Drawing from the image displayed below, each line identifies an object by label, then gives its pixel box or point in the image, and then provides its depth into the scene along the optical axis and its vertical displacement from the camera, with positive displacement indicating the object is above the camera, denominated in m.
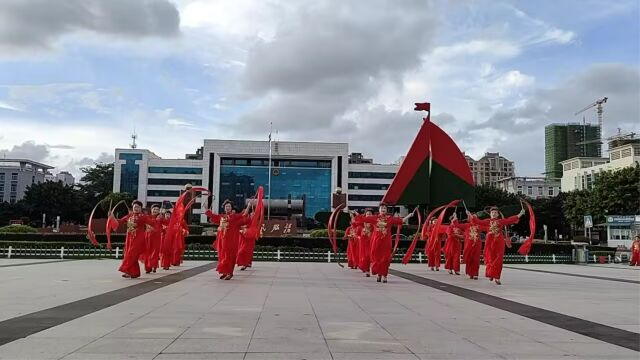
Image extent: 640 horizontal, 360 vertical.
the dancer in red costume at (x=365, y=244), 13.69 -0.45
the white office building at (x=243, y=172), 84.88 +8.73
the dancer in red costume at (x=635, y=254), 25.05 -0.92
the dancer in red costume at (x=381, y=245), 12.78 -0.42
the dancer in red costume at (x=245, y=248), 13.72 -0.67
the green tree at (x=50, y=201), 64.38 +2.29
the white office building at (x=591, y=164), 67.00 +10.00
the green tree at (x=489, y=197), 67.19 +4.52
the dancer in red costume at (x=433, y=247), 17.44 -0.59
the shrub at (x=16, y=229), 27.56 -0.56
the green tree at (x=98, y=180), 85.32 +6.82
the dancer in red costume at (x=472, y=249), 14.39 -0.51
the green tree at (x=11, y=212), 66.06 +0.86
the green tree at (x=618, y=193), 44.03 +3.61
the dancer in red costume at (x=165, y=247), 14.53 -0.69
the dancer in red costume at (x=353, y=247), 16.14 -0.66
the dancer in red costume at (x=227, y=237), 12.29 -0.30
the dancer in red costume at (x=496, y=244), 12.91 -0.32
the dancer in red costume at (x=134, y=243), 12.01 -0.50
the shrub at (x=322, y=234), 28.62 -0.39
